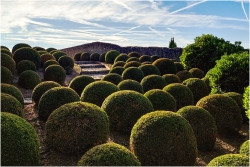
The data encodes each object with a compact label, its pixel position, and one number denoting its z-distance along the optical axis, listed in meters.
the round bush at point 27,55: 20.91
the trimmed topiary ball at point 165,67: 20.56
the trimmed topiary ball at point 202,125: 8.66
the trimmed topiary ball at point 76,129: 7.34
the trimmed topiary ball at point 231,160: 5.08
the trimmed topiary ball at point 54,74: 19.06
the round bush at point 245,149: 6.81
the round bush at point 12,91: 10.34
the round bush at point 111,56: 32.34
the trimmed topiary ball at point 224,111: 10.10
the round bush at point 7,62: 17.11
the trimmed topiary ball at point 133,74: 17.25
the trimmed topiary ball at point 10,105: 8.45
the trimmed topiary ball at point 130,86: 12.75
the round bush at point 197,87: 14.34
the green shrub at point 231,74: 12.33
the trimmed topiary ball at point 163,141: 6.77
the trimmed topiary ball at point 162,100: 10.44
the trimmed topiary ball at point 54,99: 9.88
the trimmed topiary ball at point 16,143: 6.05
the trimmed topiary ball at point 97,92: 10.86
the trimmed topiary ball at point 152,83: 14.44
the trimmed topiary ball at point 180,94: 12.17
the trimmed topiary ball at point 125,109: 9.07
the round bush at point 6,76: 14.16
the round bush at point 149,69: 18.80
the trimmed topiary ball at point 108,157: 5.00
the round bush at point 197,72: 19.17
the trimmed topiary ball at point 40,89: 12.23
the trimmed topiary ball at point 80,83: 14.08
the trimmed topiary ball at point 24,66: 19.42
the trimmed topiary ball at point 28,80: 16.86
